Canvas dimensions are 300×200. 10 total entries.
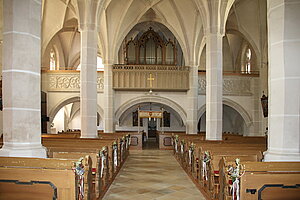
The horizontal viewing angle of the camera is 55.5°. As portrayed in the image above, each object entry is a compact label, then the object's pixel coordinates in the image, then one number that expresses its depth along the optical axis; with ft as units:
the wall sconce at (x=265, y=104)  50.70
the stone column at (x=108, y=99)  61.62
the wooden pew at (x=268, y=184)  13.42
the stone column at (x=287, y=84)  16.39
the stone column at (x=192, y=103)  62.39
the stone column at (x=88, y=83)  36.99
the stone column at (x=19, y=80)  16.02
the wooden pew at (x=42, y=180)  12.75
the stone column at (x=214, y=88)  37.45
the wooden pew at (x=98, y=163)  19.83
